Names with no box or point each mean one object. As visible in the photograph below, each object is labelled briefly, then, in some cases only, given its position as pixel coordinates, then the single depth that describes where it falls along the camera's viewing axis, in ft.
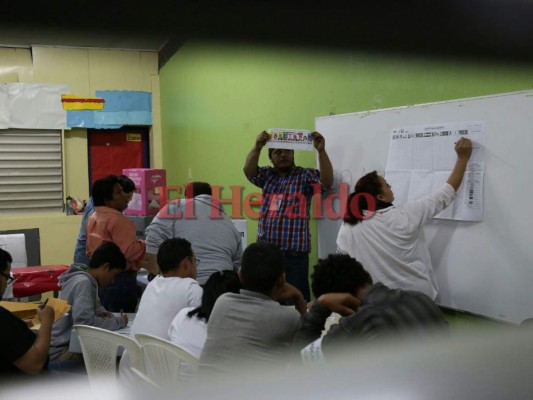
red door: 20.47
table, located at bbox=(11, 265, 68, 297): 11.41
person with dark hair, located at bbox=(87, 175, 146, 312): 10.48
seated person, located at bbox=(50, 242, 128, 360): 8.91
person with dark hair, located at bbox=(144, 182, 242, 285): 9.48
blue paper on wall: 19.72
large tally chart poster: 8.03
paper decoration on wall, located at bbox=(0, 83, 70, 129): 18.74
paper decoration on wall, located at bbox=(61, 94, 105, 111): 19.44
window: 18.78
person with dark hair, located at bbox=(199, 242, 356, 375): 5.35
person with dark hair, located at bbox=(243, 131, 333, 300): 10.71
